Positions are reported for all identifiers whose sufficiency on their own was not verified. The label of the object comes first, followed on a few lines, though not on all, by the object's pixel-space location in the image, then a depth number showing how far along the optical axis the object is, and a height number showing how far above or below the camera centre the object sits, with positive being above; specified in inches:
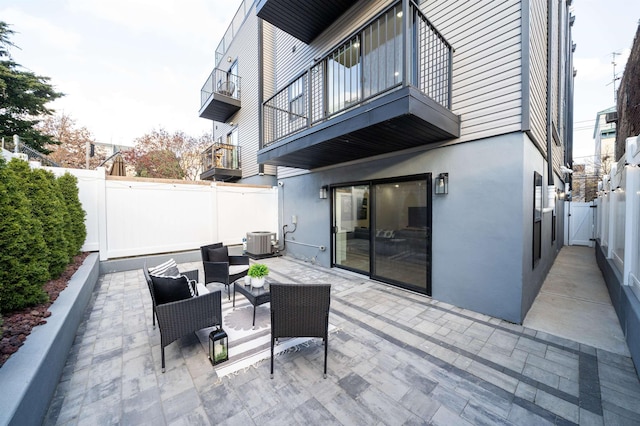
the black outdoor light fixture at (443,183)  164.1 +17.2
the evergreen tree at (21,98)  366.0 +171.7
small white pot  139.4 -41.4
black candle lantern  101.3 -57.4
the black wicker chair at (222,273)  170.9 -45.9
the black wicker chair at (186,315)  98.2 -45.4
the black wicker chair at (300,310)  94.0 -39.2
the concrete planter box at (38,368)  59.3 -45.5
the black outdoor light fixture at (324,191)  261.7 +19.0
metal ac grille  306.0 -42.2
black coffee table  130.6 -46.8
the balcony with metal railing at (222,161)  426.3 +85.9
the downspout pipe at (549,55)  180.2 +115.3
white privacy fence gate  431.2 -26.5
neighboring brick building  280.8 +141.0
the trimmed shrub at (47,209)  132.8 -0.1
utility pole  450.0 +269.0
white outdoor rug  102.9 -63.9
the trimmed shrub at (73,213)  189.0 -3.4
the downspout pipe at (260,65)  382.3 +224.6
